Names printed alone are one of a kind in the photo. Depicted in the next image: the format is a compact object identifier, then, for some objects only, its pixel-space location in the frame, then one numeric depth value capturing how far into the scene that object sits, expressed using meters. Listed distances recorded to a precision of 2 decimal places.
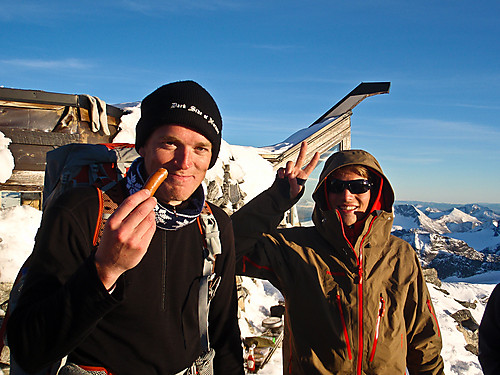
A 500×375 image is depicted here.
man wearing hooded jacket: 2.51
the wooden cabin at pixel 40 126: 5.31
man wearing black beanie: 1.25
